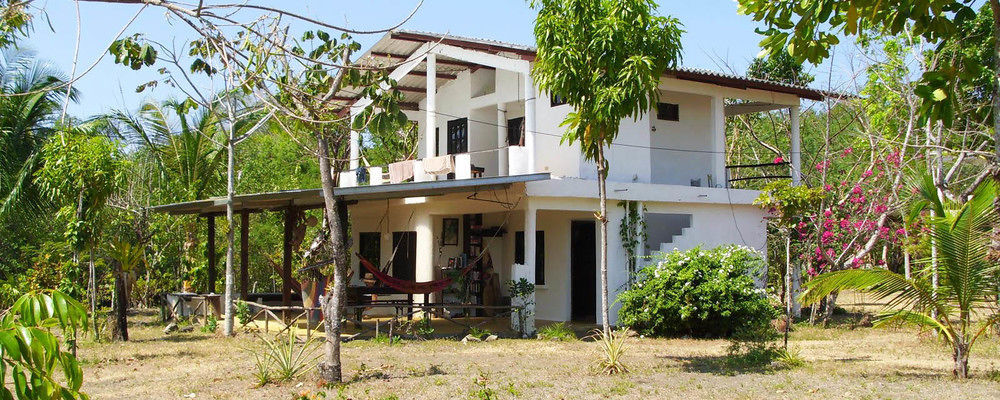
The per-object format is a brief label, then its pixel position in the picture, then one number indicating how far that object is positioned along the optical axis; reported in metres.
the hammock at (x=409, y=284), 13.32
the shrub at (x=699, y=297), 13.80
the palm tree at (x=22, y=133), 17.22
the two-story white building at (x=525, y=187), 14.84
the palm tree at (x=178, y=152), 20.28
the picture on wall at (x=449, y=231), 17.88
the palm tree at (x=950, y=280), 9.16
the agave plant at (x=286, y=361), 9.53
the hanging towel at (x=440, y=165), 14.91
